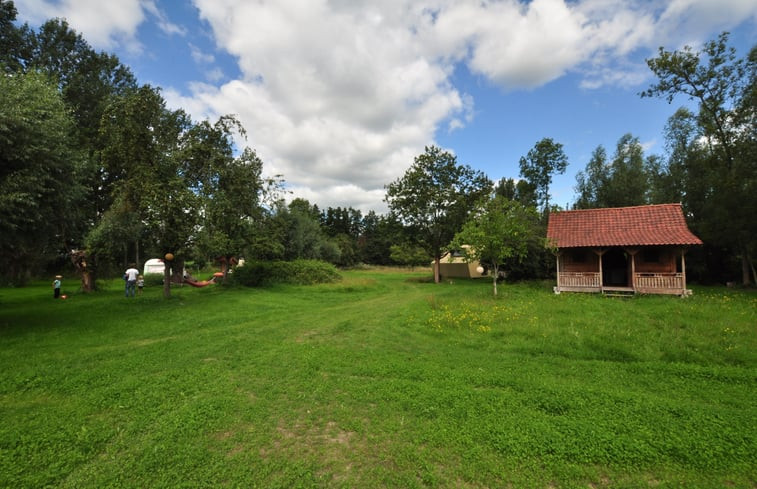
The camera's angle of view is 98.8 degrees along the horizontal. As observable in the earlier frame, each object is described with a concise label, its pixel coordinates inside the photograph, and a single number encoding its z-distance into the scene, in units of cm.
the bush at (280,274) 2288
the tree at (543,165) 4362
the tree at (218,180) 1566
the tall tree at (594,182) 3403
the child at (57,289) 1725
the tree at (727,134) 1729
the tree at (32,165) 853
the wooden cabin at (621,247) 1708
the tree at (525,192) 4473
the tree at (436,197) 2953
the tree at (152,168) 1453
